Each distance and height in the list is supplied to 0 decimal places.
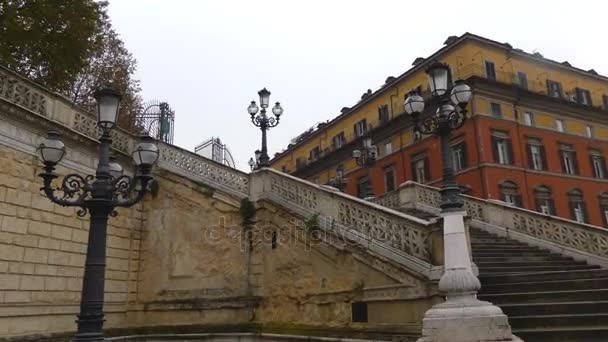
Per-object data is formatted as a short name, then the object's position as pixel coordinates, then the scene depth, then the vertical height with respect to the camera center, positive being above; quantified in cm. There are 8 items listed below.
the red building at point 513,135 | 3077 +1146
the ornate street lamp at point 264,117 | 1402 +582
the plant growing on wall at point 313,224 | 1120 +183
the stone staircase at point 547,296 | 757 +1
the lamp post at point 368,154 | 1766 +550
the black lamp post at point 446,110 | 730 +321
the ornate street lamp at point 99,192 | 586 +160
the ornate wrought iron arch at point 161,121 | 2078 +813
